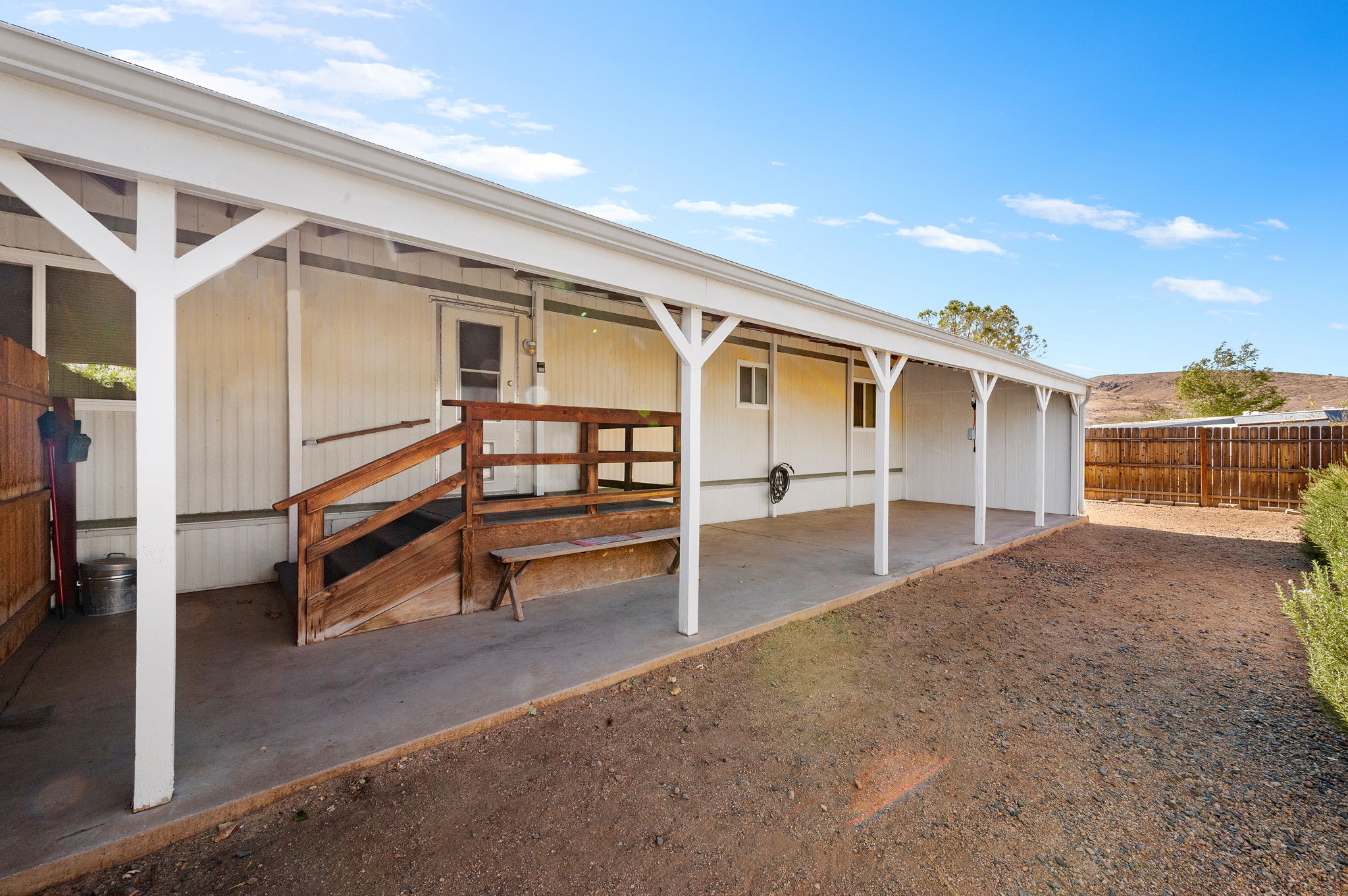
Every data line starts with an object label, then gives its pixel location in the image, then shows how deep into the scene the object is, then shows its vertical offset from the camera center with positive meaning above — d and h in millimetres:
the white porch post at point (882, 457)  5227 -149
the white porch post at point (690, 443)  3613 -7
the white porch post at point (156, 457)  1870 -59
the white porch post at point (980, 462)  6641 -255
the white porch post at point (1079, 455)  9367 -215
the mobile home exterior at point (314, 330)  1890 +913
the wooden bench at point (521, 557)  3889 -839
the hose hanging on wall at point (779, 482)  8453 -641
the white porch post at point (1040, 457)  8077 -218
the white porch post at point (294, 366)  4480 +625
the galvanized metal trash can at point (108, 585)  3711 -1001
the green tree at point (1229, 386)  29328 +3212
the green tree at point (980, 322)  27625 +6211
